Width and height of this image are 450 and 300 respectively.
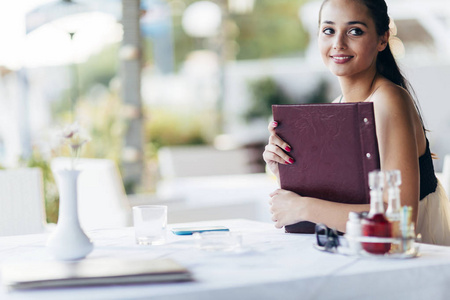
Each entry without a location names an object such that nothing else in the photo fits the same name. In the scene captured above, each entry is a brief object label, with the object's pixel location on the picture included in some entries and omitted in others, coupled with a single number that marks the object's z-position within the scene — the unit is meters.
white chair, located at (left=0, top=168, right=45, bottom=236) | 3.29
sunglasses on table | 2.03
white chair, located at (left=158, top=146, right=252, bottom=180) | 6.71
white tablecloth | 1.74
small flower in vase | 2.04
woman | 2.26
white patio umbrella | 6.32
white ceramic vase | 1.98
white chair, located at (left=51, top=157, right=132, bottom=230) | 4.22
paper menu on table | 1.75
